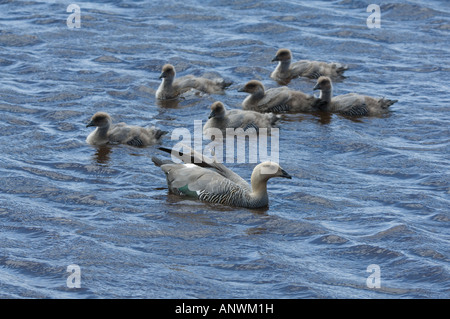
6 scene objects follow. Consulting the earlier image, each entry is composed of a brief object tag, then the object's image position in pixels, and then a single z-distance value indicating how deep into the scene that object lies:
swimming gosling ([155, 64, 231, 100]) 16.47
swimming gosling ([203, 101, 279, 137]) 14.91
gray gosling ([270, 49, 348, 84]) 17.64
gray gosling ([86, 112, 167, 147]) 14.16
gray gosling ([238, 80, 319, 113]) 15.96
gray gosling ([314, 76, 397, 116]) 15.95
